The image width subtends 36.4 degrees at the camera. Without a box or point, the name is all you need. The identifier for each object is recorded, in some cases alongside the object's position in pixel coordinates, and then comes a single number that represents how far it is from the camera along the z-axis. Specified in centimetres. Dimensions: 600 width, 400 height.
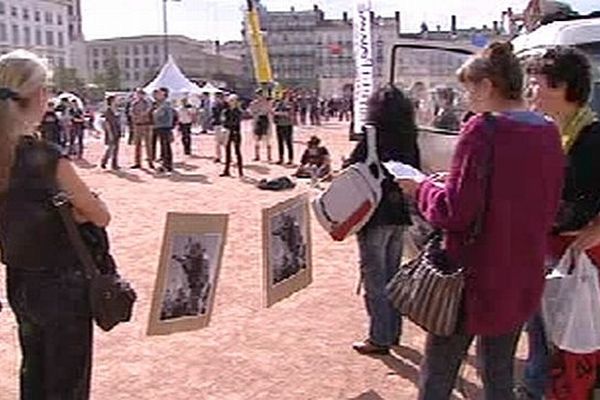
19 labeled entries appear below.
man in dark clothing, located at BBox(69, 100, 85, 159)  2232
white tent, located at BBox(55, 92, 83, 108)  2284
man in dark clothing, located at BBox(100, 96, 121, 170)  1934
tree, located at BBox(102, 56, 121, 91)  11281
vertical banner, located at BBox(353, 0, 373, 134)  1708
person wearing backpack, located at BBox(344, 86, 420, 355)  493
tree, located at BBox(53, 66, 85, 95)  8712
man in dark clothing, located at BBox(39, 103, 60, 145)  1432
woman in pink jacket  302
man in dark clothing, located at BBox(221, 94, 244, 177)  1753
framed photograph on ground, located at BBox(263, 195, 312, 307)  529
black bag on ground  1478
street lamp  8548
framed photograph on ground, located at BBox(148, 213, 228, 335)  463
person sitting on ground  1548
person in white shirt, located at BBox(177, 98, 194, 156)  2309
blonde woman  308
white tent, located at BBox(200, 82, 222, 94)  3966
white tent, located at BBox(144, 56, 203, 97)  3866
